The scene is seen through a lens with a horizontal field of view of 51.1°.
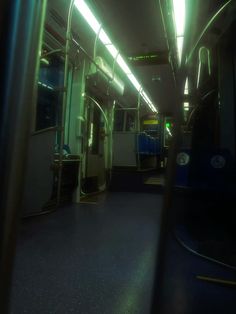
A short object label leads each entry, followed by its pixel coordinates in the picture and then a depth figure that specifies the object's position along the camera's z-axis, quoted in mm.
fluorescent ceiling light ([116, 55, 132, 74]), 4361
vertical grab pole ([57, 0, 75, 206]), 2408
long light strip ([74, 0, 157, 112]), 2896
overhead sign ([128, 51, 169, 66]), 4051
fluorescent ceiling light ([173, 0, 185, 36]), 2810
